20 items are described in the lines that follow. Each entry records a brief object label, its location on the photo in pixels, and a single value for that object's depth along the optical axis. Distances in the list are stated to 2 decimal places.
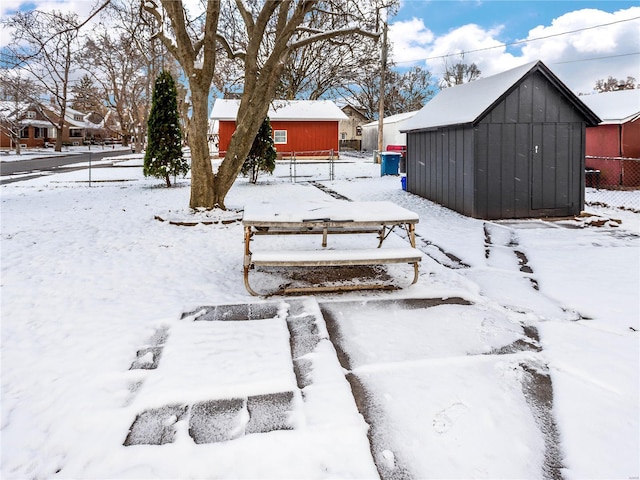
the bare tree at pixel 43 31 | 9.74
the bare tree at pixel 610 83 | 55.00
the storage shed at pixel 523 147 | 10.54
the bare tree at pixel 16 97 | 42.53
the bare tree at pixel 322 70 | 42.25
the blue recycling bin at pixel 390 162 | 20.45
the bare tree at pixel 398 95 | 58.69
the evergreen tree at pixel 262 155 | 16.97
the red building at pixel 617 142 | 15.71
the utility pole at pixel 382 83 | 25.91
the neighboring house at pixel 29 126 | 53.28
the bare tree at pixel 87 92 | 48.69
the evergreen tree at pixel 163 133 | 15.41
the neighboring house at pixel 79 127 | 71.31
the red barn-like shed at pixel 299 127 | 33.84
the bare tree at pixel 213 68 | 9.50
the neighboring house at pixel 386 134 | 37.88
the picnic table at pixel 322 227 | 5.20
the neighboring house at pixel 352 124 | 61.69
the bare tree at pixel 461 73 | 56.38
